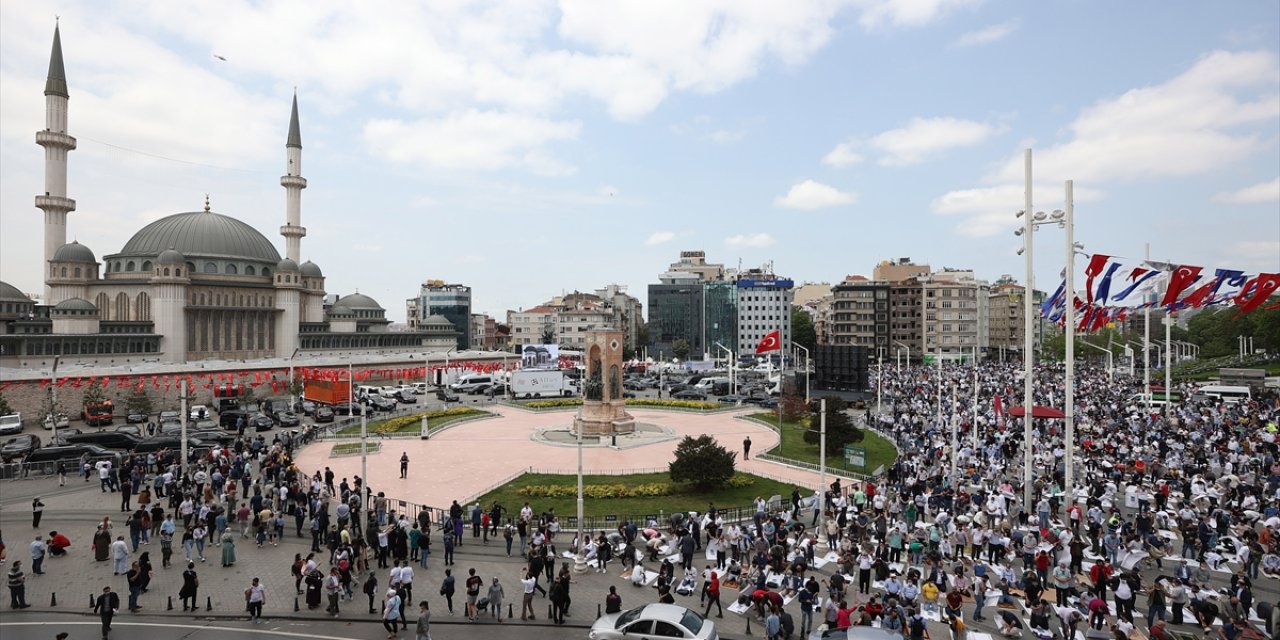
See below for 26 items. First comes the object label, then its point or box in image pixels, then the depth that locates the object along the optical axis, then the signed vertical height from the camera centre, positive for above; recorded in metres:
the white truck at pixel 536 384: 53.88 -4.43
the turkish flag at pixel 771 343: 45.25 -1.04
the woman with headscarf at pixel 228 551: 16.72 -5.31
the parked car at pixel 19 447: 28.64 -5.13
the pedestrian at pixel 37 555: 16.00 -5.19
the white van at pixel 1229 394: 40.37 -3.86
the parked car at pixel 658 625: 11.67 -4.98
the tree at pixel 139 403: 40.87 -4.48
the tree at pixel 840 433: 31.34 -4.68
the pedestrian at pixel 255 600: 13.67 -5.29
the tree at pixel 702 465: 24.38 -4.77
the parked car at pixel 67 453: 27.33 -4.97
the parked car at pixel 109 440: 30.91 -5.01
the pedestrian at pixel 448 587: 14.07 -5.17
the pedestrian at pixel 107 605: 12.73 -5.03
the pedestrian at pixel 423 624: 11.97 -5.04
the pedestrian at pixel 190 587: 14.25 -5.27
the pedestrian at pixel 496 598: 13.88 -5.33
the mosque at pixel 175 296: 60.22 +2.92
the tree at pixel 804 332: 119.31 -0.88
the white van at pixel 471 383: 60.72 -4.97
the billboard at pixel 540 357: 64.72 -2.83
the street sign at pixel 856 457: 25.17 -4.69
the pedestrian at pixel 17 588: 14.12 -5.27
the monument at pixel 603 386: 36.53 -3.11
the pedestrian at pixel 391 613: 12.86 -5.20
